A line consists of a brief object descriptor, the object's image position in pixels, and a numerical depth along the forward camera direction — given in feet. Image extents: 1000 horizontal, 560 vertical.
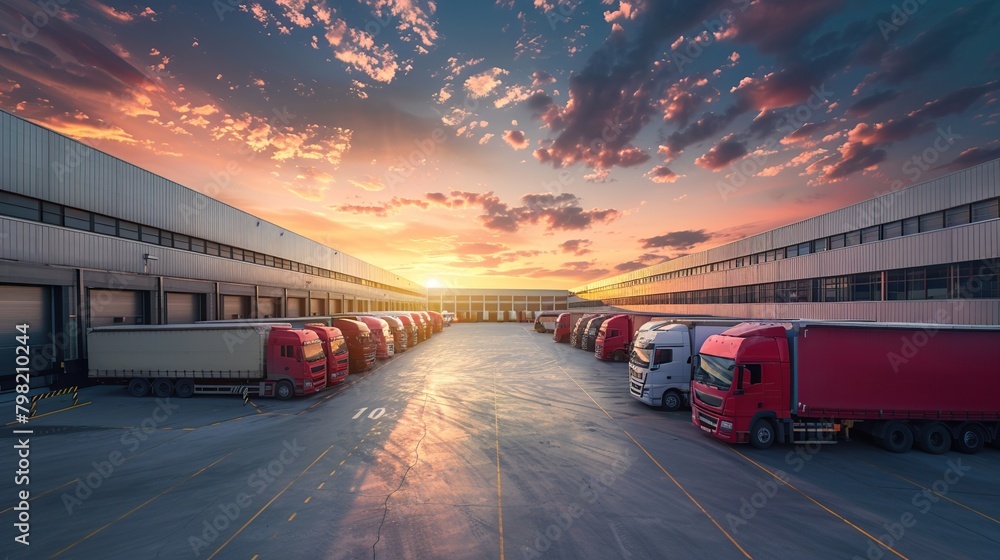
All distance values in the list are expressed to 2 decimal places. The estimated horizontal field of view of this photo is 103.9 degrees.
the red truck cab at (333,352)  73.77
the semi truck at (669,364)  59.52
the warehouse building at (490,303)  380.37
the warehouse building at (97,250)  66.28
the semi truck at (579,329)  143.98
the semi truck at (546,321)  227.61
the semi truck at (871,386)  42.29
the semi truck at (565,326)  169.78
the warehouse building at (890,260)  67.21
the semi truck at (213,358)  65.92
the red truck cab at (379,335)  109.40
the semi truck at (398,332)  129.80
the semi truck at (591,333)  133.28
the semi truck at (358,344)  92.63
